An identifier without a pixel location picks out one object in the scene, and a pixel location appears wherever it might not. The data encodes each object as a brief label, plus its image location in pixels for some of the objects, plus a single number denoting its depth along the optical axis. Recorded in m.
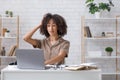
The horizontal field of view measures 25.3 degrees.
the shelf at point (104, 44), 5.30
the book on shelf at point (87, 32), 5.11
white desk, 2.34
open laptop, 2.41
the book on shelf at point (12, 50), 5.07
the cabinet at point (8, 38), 5.30
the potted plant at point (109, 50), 5.10
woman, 3.07
